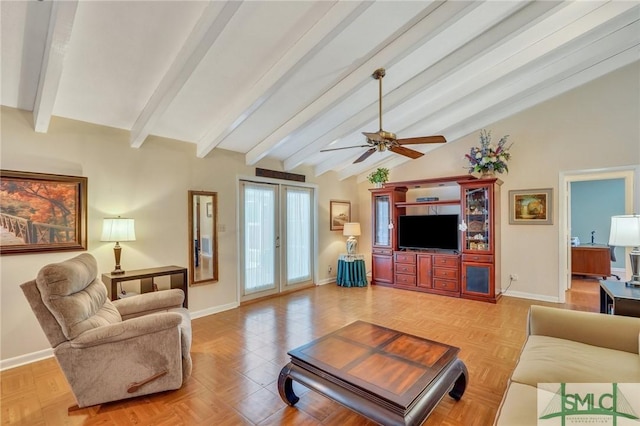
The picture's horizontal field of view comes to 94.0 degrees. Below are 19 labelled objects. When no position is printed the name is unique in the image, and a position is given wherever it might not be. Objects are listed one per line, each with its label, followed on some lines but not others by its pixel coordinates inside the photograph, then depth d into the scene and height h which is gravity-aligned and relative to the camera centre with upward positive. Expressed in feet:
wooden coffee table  5.55 -3.42
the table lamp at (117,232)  10.85 -0.71
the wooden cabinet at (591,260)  20.15 -3.41
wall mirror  13.97 -1.20
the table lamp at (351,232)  20.75 -1.42
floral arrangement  16.47 +3.03
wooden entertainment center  16.52 -1.81
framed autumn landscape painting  9.51 +0.02
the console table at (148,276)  10.55 -2.42
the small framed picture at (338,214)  21.62 -0.16
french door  16.60 -1.54
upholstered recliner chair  6.66 -3.09
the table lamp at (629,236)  9.45 -0.79
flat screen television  17.94 -1.27
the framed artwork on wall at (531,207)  16.31 +0.26
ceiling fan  9.45 +2.32
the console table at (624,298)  8.52 -2.52
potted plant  20.22 +2.43
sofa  5.13 -3.13
